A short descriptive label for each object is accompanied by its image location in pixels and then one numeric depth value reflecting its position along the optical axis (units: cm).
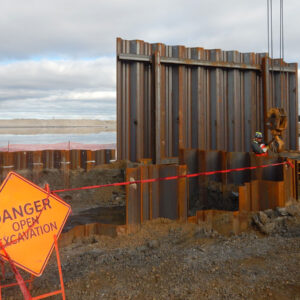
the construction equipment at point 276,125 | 1034
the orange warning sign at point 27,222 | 376
